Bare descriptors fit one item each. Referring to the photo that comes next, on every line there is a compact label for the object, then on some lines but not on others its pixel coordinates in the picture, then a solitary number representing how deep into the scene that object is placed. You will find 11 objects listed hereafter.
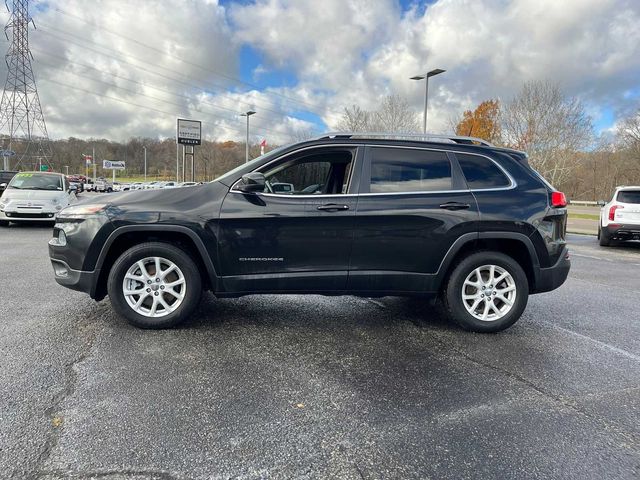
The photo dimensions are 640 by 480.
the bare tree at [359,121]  30.42
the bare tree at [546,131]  29.20
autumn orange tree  33.92
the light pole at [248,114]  30.62
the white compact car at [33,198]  11.95
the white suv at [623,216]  11.03
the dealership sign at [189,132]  34.94
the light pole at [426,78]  19.70
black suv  3.97
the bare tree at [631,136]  44.00
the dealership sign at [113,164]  77.05
